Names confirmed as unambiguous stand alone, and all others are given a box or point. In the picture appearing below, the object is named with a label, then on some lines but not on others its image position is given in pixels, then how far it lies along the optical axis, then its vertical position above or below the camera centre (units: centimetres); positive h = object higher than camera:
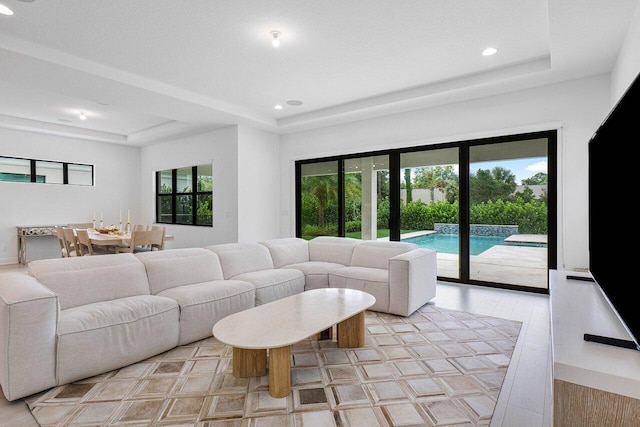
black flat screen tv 128 +0
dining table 448 -37
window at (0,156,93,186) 656 +85
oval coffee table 200 -76
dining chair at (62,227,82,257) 466 -44
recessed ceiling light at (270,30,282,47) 311 +167
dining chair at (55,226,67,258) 497 -43
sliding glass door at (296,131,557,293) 432 +12
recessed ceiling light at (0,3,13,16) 270 +166
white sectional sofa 198 -70
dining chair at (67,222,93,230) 596 -25
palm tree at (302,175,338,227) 641 +46
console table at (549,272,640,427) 107 -57
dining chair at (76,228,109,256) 441 -44
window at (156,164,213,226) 678 +36
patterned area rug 181 -112
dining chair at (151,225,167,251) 483 -50
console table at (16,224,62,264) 644 -41
